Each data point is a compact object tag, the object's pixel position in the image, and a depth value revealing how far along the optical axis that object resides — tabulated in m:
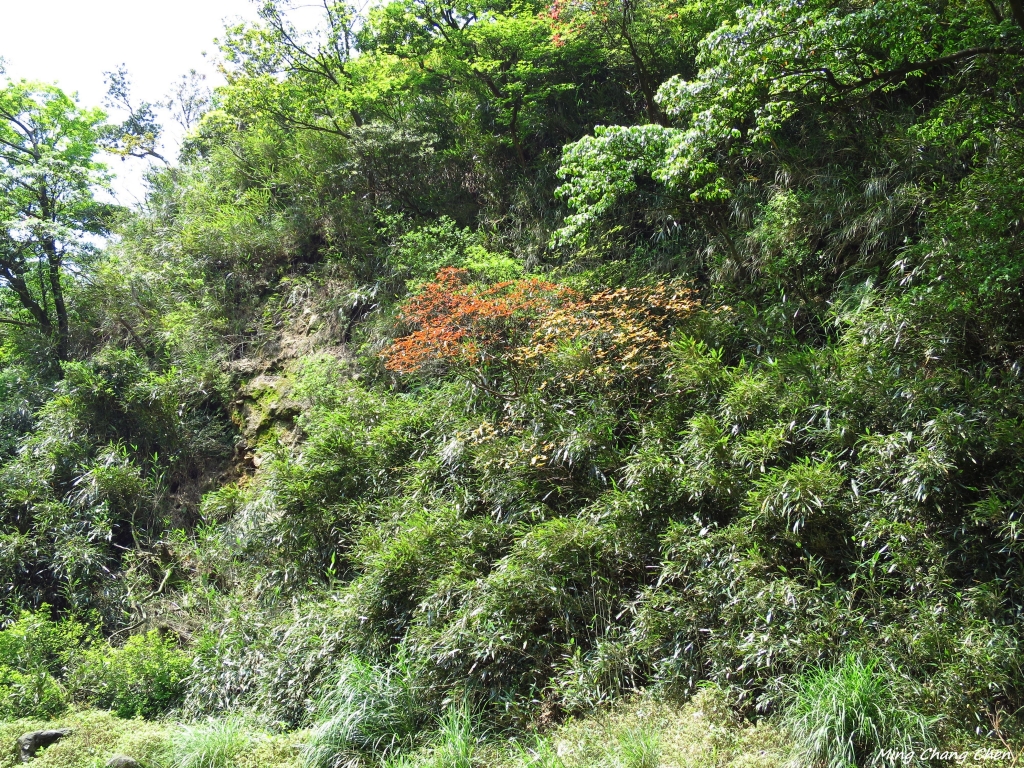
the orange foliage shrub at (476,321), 7.86
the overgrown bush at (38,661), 7.10
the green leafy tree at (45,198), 13.79
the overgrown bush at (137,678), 7.03
